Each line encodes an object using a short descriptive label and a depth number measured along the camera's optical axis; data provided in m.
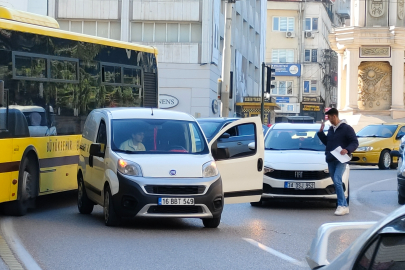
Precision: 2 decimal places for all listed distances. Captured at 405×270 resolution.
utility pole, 33.12
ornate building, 45.22
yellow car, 30.31
